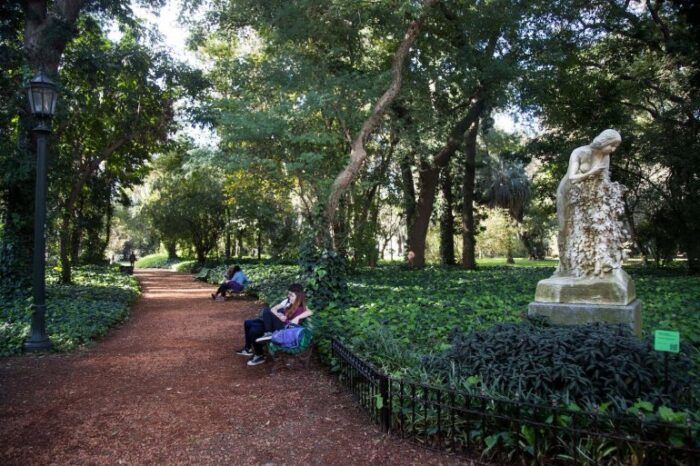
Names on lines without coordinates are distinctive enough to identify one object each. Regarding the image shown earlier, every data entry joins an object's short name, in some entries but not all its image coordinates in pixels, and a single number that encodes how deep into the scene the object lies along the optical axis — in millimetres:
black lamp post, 7312
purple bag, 6090
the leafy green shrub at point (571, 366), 3633
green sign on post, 3119
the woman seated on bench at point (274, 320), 6574
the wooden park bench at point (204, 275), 22678
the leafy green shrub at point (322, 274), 9258
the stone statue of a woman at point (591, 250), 5613
